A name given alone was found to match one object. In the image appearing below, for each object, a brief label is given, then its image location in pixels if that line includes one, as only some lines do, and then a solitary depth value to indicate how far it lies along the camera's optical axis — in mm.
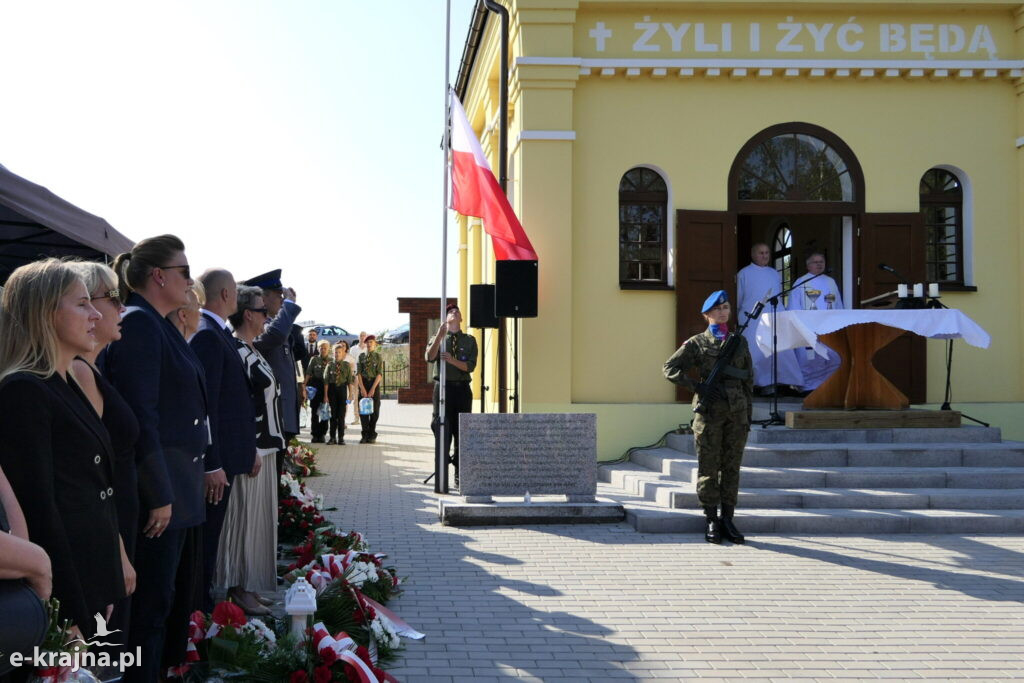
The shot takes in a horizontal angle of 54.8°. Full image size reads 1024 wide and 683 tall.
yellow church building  12156
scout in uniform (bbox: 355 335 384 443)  17844
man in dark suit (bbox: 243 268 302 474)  6762
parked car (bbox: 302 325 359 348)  39844
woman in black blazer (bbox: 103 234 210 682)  3785
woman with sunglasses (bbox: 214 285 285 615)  5773
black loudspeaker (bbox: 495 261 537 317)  10477
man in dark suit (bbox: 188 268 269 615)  5023
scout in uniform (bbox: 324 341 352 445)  16672
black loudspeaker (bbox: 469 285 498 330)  11312
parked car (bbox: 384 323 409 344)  49656
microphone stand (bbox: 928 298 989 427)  10828
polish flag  10672
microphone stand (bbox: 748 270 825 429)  10359
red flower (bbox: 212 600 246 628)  4504
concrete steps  8797
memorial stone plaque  9172
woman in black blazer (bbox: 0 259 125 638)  2871
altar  10164
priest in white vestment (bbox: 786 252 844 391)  12609
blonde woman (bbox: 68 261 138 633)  3350
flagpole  10859
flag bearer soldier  11148
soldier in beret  8086
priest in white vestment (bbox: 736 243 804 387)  12852
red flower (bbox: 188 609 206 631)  4520
